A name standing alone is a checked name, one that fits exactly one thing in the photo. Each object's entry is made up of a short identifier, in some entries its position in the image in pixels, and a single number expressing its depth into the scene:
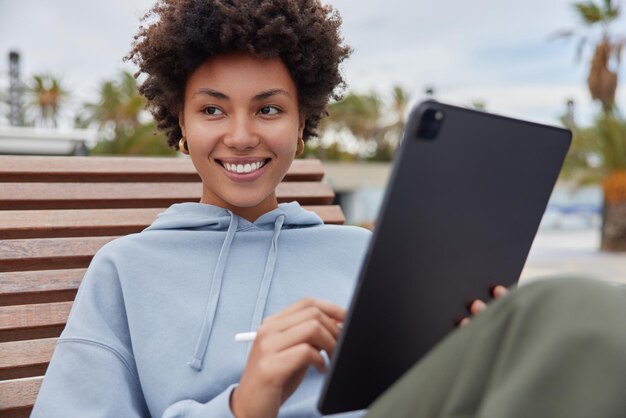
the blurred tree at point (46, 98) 31.80
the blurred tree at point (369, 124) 33.66
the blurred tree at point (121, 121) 24.34
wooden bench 2.23
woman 1.60
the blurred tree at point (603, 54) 23.45
